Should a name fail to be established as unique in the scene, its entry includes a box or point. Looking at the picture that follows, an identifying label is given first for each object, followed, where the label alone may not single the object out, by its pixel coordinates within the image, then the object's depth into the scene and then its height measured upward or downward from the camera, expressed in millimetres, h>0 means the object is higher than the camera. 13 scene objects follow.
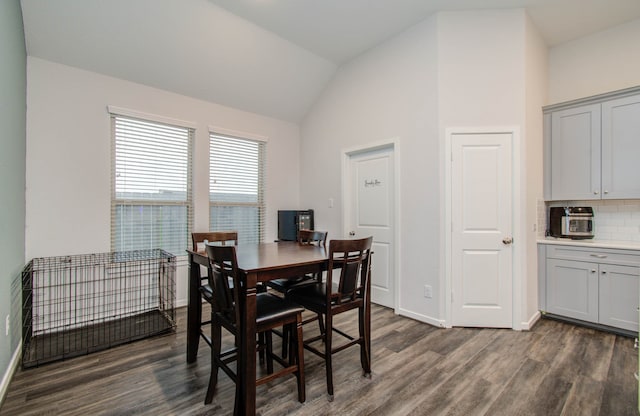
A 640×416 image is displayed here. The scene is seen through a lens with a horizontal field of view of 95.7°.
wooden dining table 1652 -477
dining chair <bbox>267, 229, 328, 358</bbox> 2422 -665
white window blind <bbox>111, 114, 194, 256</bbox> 3426 +291
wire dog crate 2676 -1015
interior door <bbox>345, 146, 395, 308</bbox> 3713 +19
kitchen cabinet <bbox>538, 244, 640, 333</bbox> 2834 -783
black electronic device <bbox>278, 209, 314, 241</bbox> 4541 -213
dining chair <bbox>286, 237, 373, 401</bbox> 1974 -644
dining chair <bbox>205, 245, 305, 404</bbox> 1708 -675
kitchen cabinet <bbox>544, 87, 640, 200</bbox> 3031 +700
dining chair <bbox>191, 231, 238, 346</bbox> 2304 -281
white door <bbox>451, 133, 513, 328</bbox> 3062 -213
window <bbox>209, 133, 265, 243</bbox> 4227 +358
